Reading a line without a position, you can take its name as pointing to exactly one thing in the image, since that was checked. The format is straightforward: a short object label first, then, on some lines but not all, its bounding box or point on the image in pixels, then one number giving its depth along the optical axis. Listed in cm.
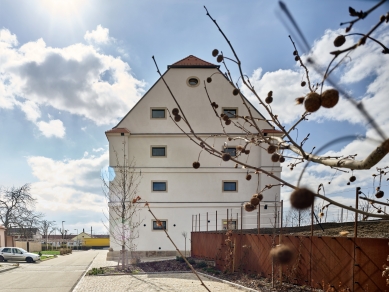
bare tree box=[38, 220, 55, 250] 5491
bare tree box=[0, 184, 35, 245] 3728
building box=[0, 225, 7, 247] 3375
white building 2195
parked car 2502
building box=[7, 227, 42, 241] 4523
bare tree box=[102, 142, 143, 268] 2039
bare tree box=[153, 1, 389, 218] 73
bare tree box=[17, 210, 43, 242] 3753
